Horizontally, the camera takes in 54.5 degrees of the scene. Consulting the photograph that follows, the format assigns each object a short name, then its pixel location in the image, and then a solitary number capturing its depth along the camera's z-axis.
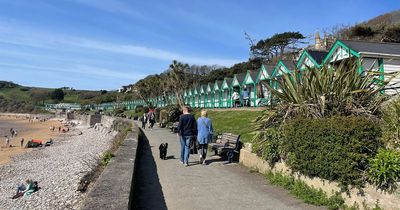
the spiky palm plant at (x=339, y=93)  8.16
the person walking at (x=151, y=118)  29.87
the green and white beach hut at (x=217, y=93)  41.69
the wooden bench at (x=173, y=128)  23.82
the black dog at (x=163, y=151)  12.75
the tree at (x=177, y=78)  52.50
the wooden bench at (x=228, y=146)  11.63
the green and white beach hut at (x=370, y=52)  16.77
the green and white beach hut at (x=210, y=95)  44.62
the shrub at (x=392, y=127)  6.25
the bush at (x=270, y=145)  8.74
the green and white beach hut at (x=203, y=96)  47.90
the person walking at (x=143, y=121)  30.60
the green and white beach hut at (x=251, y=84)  30.68
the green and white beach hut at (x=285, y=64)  23.78
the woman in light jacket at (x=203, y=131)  11.30
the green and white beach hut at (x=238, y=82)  35.03
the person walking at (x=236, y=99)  32.06
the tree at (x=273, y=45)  69.00
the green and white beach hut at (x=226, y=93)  38.46
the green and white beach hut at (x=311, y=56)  19.64
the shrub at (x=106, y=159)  10.34
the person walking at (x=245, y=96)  30.66
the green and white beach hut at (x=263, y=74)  25.98
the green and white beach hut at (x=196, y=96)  50.83
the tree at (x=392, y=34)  39.72
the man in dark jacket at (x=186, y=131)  11.41
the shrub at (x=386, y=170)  5.52
